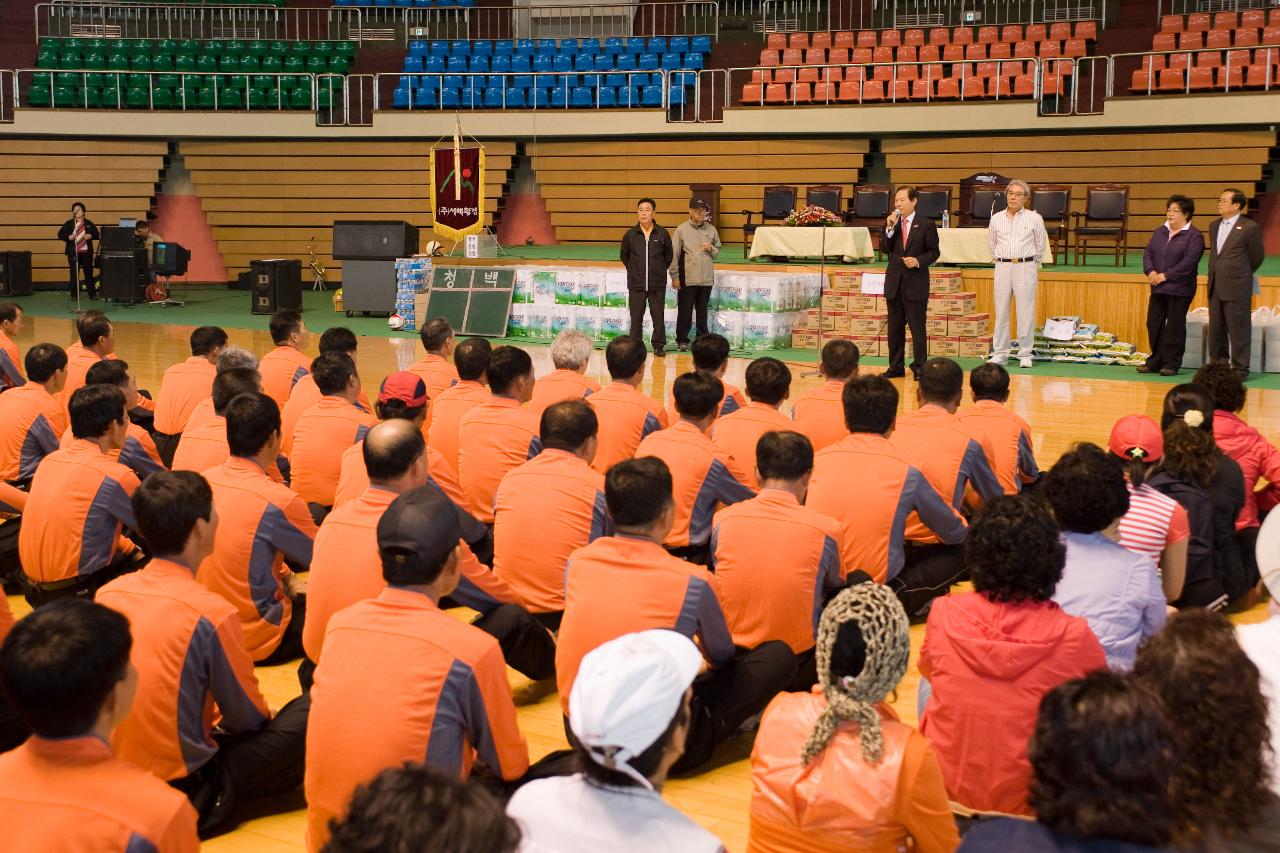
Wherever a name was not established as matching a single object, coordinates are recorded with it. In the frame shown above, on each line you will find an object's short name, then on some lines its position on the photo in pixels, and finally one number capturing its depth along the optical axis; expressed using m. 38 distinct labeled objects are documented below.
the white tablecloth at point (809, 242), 14.48
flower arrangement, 14.37
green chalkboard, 14.48
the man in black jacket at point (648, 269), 12.72
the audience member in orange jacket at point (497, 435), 5.76
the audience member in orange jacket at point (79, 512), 4.91
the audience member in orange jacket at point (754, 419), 5.84
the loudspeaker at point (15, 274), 19.78
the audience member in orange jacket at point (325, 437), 5.99
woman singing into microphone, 18.78
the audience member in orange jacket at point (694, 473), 5.23
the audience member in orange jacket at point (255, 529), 4.48
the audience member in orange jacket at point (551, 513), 4.62
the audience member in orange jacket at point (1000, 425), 6.11
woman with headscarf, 2.59
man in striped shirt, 11.41
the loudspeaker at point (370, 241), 16.11
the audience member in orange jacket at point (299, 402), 6.89
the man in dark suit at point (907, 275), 11.11
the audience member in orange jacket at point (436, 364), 7.54
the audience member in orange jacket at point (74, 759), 2.27
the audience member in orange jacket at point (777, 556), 4.09
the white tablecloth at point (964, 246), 13.88
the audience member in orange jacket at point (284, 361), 7.82
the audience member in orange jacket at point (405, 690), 2.94
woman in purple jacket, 10.80
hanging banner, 16.67
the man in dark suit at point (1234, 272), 10.63
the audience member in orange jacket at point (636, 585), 3.55
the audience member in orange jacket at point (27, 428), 6.25
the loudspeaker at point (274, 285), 16.81
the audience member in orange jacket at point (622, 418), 6.30
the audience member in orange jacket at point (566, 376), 6.84
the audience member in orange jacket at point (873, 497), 4.82
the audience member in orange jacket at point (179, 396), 7.31
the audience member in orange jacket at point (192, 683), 3.32
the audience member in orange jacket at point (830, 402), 6.62
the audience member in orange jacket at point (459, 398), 6.49
